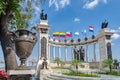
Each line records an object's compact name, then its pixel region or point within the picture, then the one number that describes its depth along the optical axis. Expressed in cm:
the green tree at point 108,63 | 1276
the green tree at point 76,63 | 1370
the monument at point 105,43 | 1499
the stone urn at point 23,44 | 308
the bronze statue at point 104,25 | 1618
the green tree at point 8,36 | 344
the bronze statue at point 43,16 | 1573
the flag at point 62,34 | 1799
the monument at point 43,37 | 1419
